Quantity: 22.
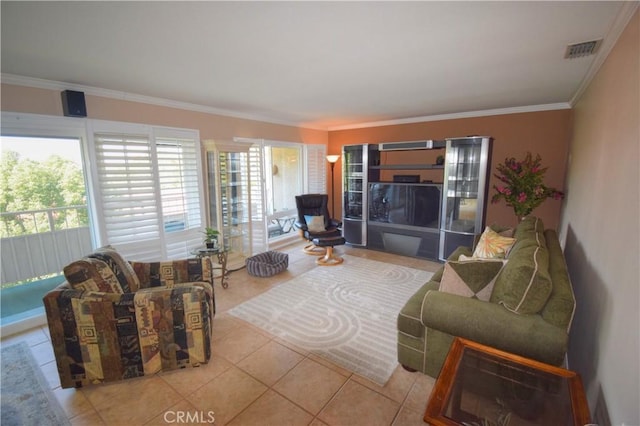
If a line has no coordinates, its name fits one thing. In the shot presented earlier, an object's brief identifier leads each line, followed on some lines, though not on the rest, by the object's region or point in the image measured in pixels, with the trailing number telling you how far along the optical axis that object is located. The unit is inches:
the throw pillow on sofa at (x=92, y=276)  77.6
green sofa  61.3
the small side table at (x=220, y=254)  134.6
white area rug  91.6
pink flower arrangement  147.5
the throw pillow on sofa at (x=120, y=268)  87.7
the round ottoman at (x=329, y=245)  174.9
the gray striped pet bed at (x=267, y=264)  153.3
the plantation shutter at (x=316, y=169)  228.4
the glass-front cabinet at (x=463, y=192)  162.1
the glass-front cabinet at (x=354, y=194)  205.2
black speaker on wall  107.8
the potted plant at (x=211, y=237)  139.6
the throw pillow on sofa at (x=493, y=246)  97.6
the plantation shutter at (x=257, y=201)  181.0
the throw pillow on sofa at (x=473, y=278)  75.9
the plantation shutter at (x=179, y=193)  140.9
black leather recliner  188.1
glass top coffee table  45.9
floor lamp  233.4
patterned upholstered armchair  74.3
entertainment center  167.6
